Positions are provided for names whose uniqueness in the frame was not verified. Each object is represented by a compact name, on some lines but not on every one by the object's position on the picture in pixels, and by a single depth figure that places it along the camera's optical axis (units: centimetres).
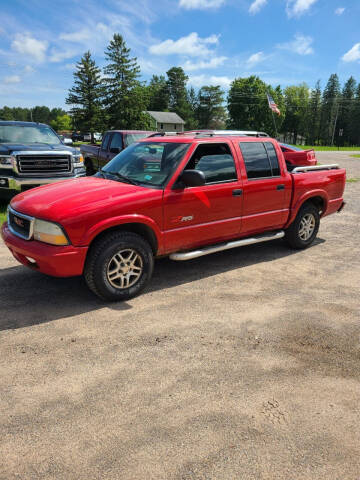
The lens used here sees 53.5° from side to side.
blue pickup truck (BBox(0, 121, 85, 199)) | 816
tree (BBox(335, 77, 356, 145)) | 8952
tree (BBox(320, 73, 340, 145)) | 9206
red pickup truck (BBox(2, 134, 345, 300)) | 383
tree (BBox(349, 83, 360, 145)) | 8550
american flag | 2460
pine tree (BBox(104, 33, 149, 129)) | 5756
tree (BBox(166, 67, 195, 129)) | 10281
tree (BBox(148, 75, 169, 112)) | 10431
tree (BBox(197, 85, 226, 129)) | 10775
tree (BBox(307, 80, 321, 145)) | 9594
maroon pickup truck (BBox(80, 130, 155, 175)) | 1096
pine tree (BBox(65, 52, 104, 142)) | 5962
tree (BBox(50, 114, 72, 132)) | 13525
